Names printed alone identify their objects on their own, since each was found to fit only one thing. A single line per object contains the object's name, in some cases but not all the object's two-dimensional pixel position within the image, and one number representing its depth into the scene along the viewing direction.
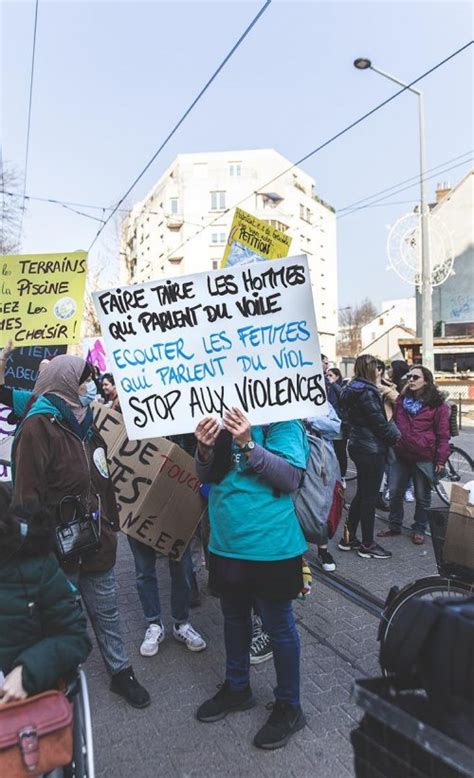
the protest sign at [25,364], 5.40
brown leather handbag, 1.68
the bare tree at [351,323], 69.25
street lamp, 15.21
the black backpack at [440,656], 1.34
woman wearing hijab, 2.67
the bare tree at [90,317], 31.75
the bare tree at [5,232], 20.39
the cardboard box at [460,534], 2.77
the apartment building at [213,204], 47.47
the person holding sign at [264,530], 2.62
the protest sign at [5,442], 4.79
